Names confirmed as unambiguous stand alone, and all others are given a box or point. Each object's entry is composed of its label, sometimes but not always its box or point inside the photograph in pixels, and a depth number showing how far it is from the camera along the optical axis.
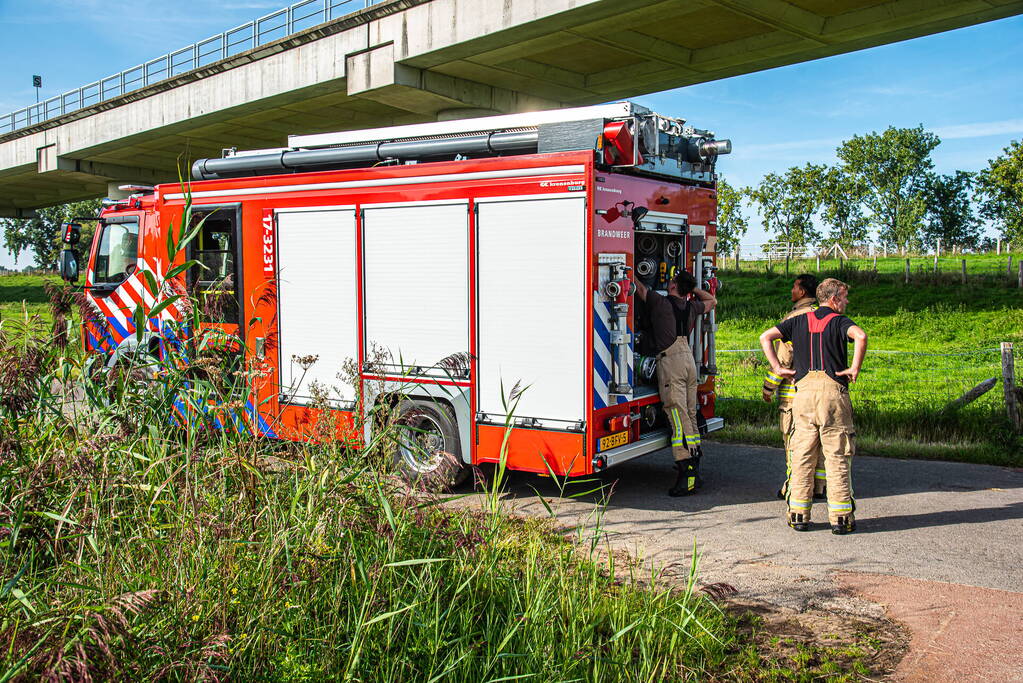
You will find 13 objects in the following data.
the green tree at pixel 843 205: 71.94
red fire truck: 6.61
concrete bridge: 16.08
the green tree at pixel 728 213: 56.20
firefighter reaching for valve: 7.33
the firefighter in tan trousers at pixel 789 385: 7.23
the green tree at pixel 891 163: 85.38
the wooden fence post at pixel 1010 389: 9.10
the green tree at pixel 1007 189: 52.34
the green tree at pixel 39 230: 71.82
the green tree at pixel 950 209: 85.69
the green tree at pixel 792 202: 69.44
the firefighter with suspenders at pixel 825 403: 6.26
